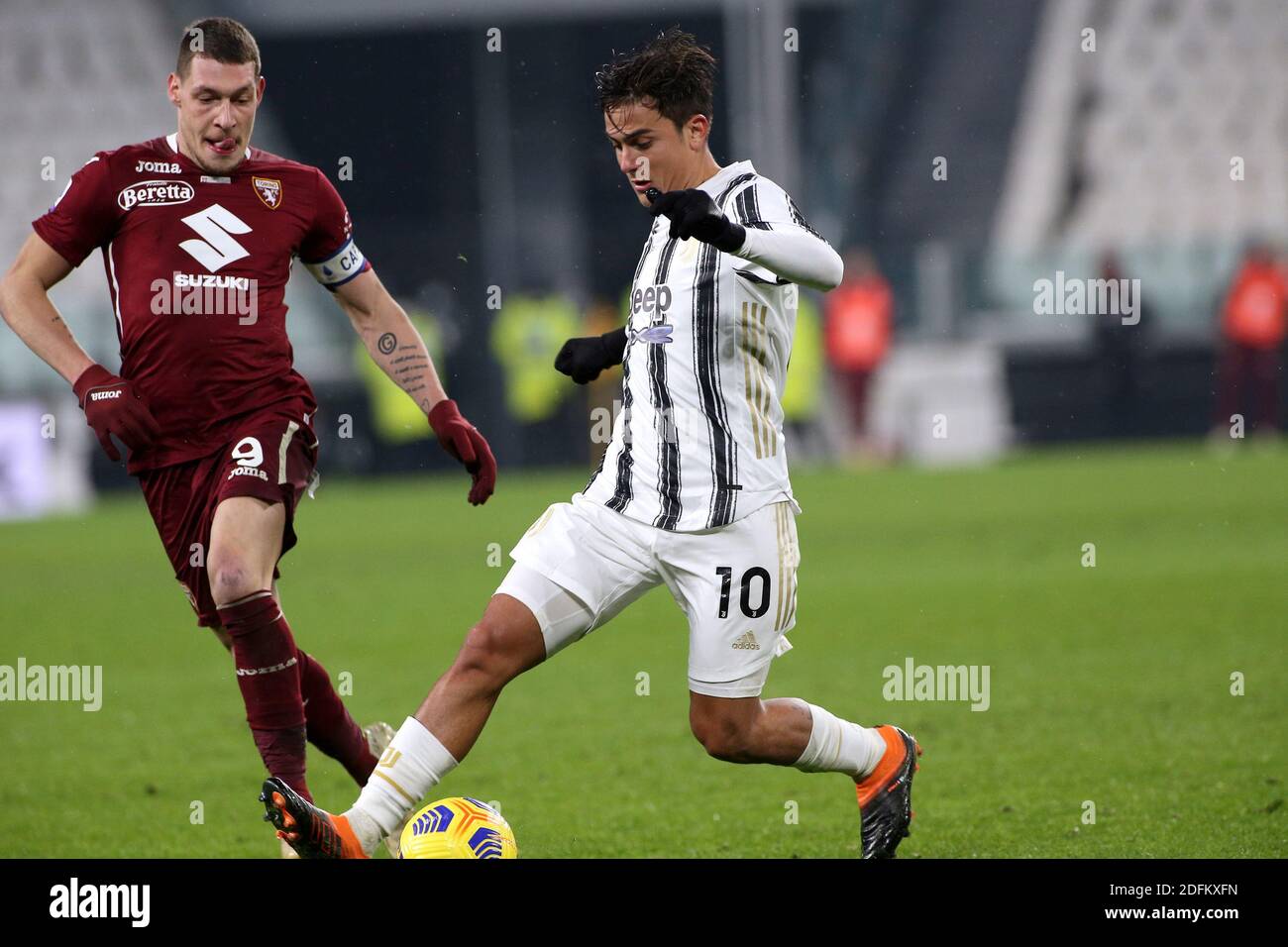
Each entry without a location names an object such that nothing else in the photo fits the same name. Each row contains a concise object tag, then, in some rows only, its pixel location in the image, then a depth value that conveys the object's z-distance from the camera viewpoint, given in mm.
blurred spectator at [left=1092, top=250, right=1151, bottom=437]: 21297
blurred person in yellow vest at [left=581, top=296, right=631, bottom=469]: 20531
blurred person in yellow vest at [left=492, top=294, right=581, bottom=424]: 21172
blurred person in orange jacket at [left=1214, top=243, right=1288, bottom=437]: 19609
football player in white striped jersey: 4316
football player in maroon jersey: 4586
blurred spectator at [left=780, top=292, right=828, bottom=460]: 20656
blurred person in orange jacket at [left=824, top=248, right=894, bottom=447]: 19969
